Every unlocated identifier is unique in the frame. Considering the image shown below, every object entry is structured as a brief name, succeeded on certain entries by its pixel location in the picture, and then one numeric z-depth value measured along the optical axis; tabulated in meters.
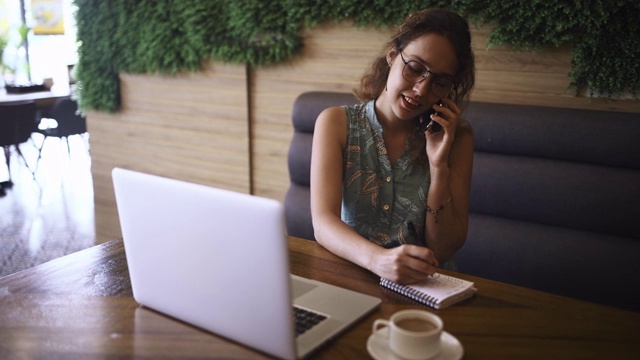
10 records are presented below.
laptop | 0.91
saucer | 0.99
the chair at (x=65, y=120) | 5.62
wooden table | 1.04
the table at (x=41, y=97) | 5.55
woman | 1.62
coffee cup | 0.95
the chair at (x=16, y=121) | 5.17
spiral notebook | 1.21
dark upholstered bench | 2.03
